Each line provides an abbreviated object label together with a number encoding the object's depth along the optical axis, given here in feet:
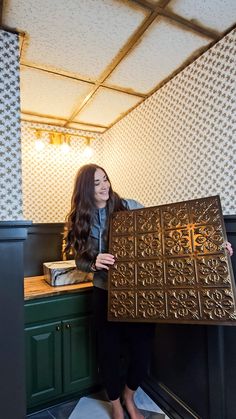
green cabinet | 5.69
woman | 5.13
